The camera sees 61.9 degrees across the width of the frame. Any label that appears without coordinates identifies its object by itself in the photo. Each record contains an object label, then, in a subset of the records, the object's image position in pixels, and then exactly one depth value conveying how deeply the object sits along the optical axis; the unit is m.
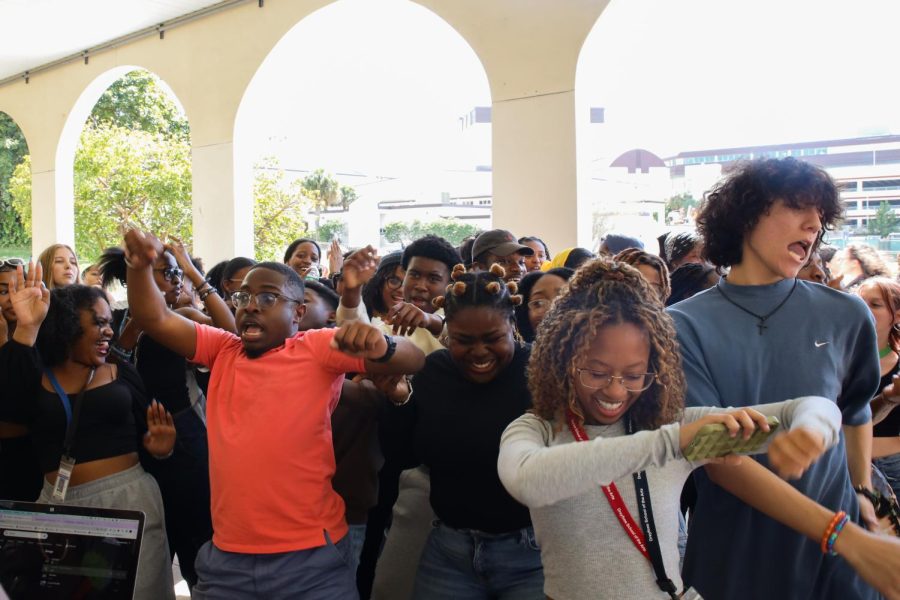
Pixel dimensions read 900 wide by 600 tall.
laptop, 2.27
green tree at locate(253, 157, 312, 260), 11.78
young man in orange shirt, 2.21
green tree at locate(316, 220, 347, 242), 23.33
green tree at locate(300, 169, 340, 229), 33.71
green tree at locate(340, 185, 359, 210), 34.69
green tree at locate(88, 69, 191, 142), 19.75
